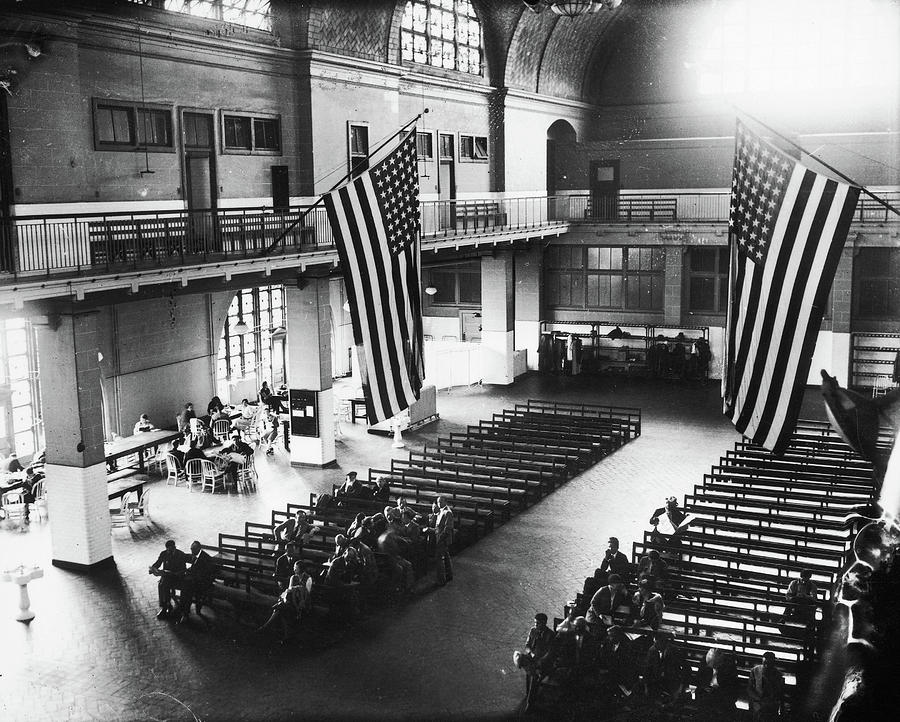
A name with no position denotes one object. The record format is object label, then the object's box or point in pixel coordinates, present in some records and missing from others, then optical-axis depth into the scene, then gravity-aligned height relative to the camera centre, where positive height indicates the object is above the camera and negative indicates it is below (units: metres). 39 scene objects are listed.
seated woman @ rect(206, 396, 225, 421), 26.33 -3.93
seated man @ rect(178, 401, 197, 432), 25.17 -3.99
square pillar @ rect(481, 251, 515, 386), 34.69 -2.17
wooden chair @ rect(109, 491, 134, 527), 19.41 -5.07
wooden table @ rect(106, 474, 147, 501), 19.97 -4.67
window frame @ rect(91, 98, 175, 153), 18.73 +2.87
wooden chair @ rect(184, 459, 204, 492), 22.30 -4.87
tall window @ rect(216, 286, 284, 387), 29.20 -2.24
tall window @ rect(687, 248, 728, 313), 34.75 -0.91
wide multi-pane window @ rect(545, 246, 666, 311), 35.94 -0.78
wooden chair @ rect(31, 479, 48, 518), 20.19 -4.87
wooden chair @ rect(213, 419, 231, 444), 26.04 -4.43
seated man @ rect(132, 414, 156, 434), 24.52 -4.06
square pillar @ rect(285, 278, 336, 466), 22.91 -2.12
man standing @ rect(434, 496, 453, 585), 16.34 -4.83
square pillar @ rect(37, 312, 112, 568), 16.73 -3.06
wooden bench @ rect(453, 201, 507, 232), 30.67 +1.45
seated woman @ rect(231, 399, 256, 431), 26.47 -4.28
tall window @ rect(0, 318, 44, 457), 22.19 -2.84
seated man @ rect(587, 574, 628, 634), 12.79 -4.58
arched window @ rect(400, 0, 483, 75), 28.98 +7.05
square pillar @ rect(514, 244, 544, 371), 36.88 -1.60
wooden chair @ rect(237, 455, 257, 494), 22.42 -4.96
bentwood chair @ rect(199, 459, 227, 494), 22.00 -4.86
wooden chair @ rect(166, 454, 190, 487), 22.55 -4.84
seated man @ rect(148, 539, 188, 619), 14.85 -4.71
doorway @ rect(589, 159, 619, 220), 38.41 +3.04
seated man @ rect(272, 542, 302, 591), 14.90 -4.70
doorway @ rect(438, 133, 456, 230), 30.39 +2.58
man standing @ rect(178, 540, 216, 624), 14.80 -4.81
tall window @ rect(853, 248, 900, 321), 32.09 -1.07
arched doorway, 39.31 +4.60
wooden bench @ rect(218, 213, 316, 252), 19.42 +0.68
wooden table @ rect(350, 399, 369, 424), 28.17 -4.38
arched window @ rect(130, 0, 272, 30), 20.43 +5.63
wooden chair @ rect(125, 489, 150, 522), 19.75 -4.96
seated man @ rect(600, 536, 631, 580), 14.32 -4.52
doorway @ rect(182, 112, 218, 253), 21.22 +2.17
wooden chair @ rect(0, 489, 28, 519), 19.58 -4.82
